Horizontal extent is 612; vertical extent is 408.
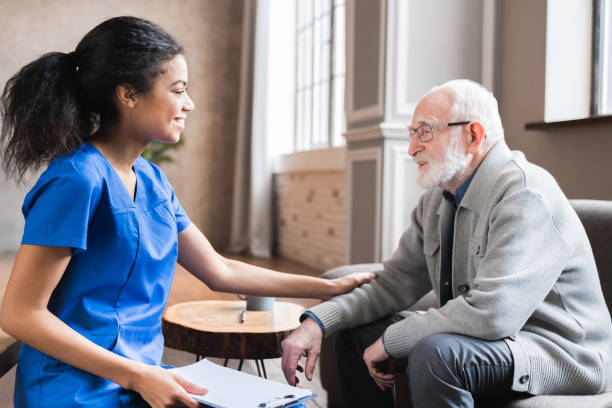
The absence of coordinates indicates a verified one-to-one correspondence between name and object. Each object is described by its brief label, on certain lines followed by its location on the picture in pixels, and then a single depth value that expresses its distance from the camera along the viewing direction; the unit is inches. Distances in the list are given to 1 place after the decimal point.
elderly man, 50.0
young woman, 37.4
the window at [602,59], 100.9
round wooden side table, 67.1
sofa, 49.0
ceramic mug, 77.3
